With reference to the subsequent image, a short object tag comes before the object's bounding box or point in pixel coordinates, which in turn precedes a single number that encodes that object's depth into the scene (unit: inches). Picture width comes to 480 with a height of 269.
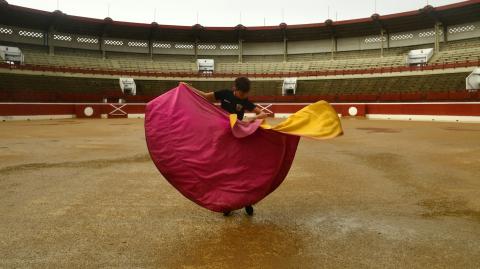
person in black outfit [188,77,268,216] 122.0
